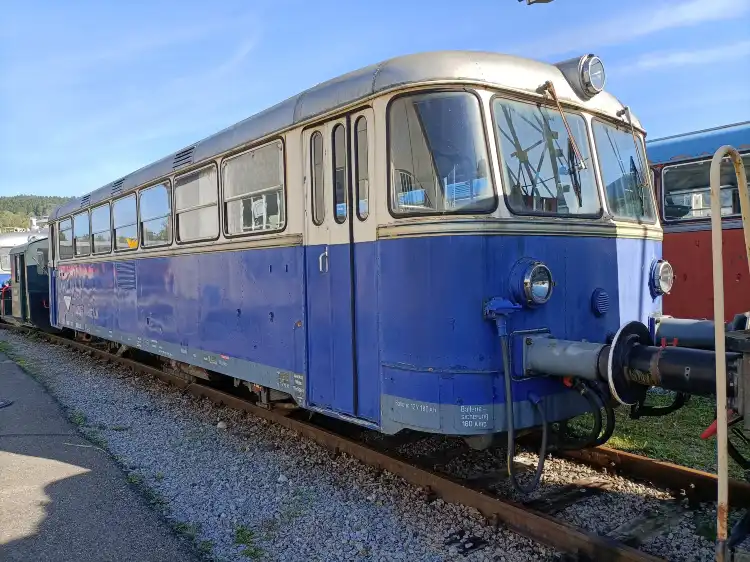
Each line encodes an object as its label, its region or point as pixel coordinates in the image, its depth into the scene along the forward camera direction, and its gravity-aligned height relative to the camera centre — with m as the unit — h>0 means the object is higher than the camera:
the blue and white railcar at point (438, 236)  3.83 +0.13
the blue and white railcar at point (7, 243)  24.06 +1.09
